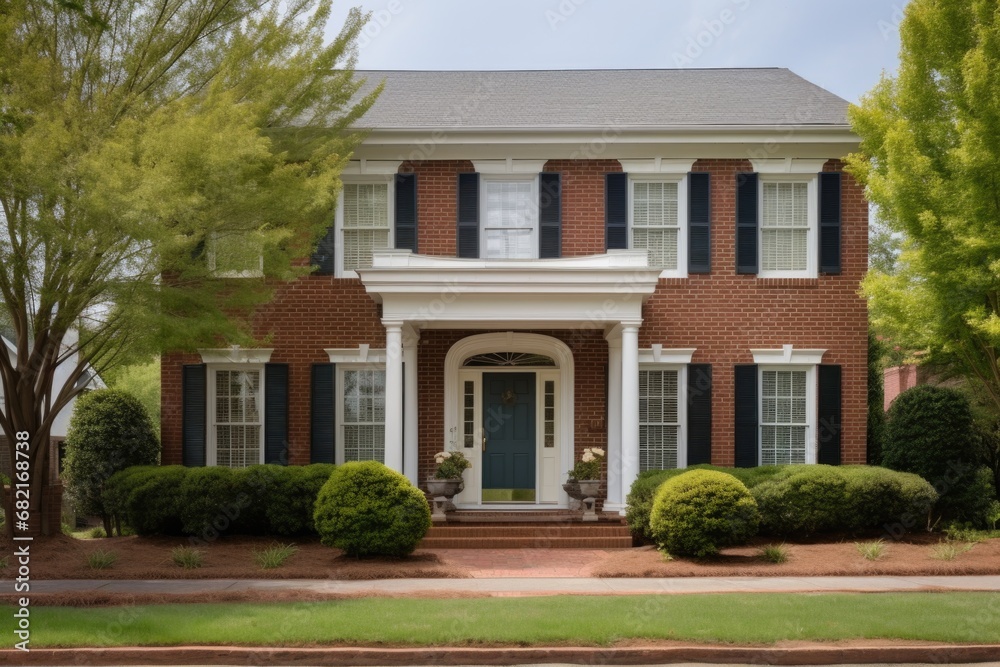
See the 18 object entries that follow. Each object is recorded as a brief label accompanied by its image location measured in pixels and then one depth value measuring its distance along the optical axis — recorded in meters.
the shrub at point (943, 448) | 15.70
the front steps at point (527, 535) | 14.78
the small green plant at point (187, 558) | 12.70
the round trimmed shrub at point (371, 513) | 13.01
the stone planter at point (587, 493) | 15.61
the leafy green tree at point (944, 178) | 13.17
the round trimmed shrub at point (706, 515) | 12.95
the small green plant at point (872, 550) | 13.13
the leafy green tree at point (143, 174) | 11.94
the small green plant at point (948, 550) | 13.00
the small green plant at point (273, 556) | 12.72
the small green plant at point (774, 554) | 13.02
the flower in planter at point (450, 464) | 15.66
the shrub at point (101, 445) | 16.28
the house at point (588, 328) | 16.69
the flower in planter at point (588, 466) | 15.70
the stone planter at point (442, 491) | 15.53
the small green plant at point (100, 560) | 12.45
